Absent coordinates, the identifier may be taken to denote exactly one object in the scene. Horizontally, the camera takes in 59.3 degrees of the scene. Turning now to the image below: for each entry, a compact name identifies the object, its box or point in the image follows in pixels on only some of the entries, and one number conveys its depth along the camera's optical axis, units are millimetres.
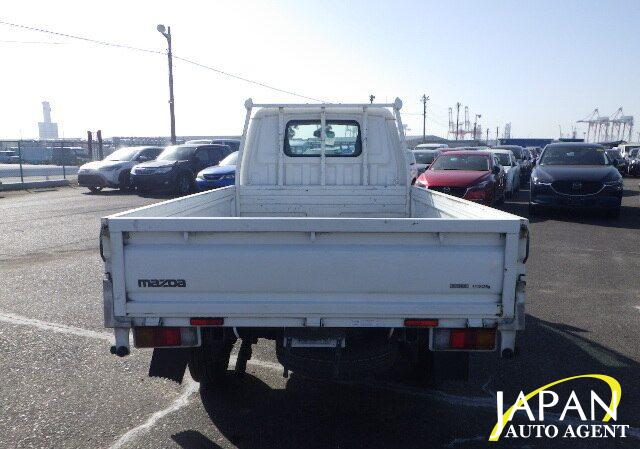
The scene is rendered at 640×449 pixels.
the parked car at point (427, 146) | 33953
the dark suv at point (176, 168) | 19578
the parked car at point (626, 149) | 35312
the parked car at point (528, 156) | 27762
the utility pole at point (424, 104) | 90062
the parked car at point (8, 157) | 49647
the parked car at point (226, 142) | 24189
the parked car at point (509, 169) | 18509
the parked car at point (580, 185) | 13219
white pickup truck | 3275
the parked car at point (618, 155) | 32112
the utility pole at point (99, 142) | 28203
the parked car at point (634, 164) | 30398
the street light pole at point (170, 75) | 31288
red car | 13586
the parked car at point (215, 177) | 17672
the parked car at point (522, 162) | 24877
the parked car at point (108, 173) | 20922
